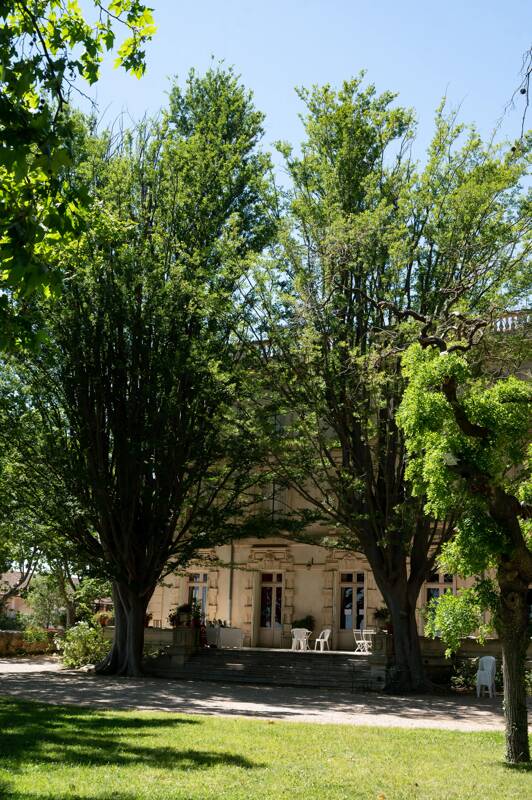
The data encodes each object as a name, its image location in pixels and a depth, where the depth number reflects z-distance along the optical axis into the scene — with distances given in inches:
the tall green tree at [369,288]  703.7
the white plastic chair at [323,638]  976.3
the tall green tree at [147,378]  779.4
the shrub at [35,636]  1136.2
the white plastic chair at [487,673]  696.4
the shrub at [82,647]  869.8
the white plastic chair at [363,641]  930.7
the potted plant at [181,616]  909.2
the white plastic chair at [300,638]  1000.9
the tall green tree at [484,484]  333.7
